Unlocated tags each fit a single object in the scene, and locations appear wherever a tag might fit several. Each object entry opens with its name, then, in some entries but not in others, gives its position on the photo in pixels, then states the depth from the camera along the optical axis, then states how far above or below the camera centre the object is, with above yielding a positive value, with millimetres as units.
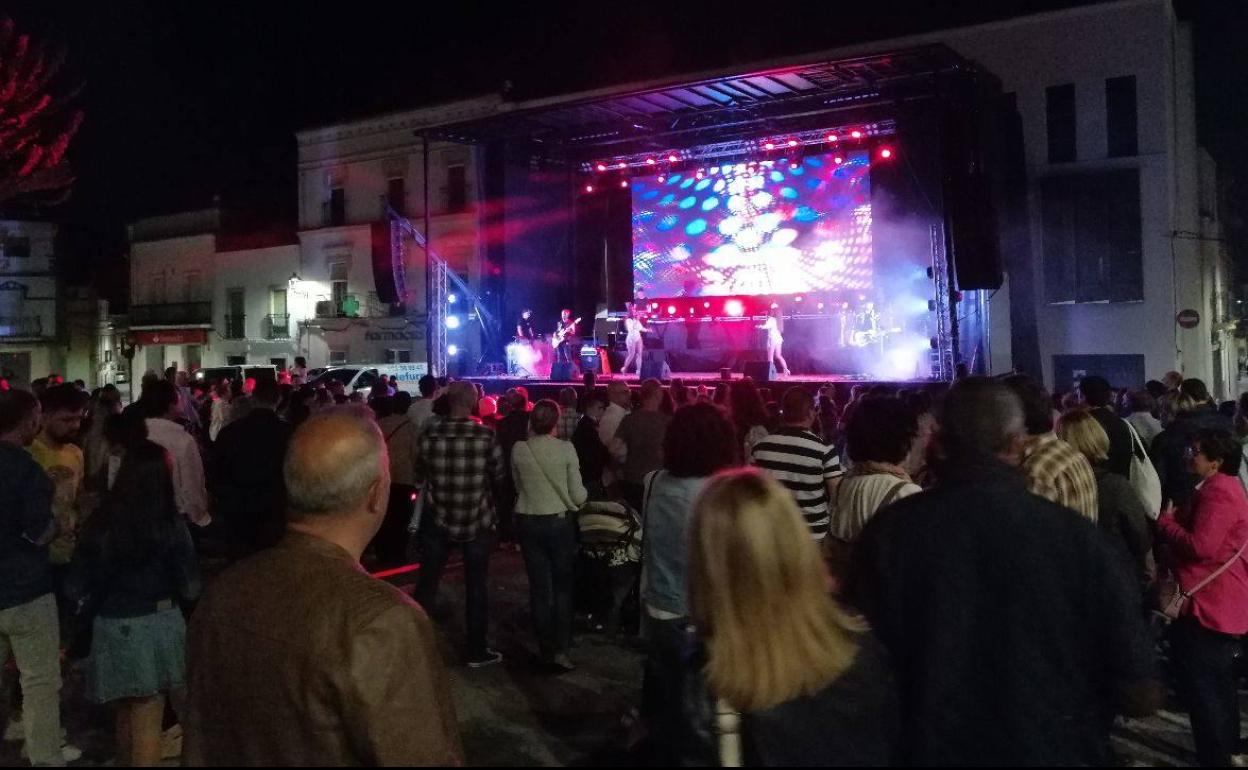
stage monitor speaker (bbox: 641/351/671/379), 19328 +583
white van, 20388 +645
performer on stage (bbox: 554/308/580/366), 21453 +1313
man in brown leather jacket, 1860 -512
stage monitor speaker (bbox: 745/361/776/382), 18484 +448
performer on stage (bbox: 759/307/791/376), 19422 +1161
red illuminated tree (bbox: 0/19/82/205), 16438 +5187
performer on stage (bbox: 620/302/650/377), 20750 +1309
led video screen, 19203 +3478
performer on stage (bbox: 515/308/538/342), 22847 +1734
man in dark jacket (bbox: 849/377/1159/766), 2268 -608
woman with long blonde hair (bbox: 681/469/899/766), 1979 -562
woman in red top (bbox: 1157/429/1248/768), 4277 -1025
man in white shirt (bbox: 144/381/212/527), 5918 -274
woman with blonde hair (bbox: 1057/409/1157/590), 4375 -532
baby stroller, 6691 -1131
